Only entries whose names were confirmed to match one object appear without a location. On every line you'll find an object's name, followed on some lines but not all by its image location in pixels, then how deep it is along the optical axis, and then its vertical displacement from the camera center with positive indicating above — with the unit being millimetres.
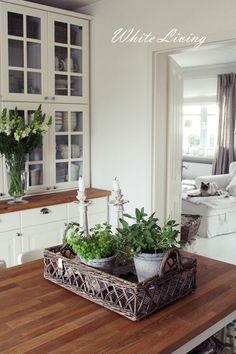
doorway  3504 +189
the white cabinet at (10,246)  3250 -865
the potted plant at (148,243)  1562 -403
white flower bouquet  3299 -12
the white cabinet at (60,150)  3740 -111
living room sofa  5477 -981
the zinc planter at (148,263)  1556 -472
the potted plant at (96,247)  1619 -433
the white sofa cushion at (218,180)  6645 -652
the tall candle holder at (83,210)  1738 -304
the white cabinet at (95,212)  3723 -686
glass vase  3422 -324
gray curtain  7836 +333
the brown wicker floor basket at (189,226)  4844 -1031
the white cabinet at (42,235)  3400 -826
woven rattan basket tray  1429 -548
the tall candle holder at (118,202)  1828 -280
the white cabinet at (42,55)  3453 +752
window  8602 +214
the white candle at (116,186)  1840 -211
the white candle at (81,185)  1790 -204
